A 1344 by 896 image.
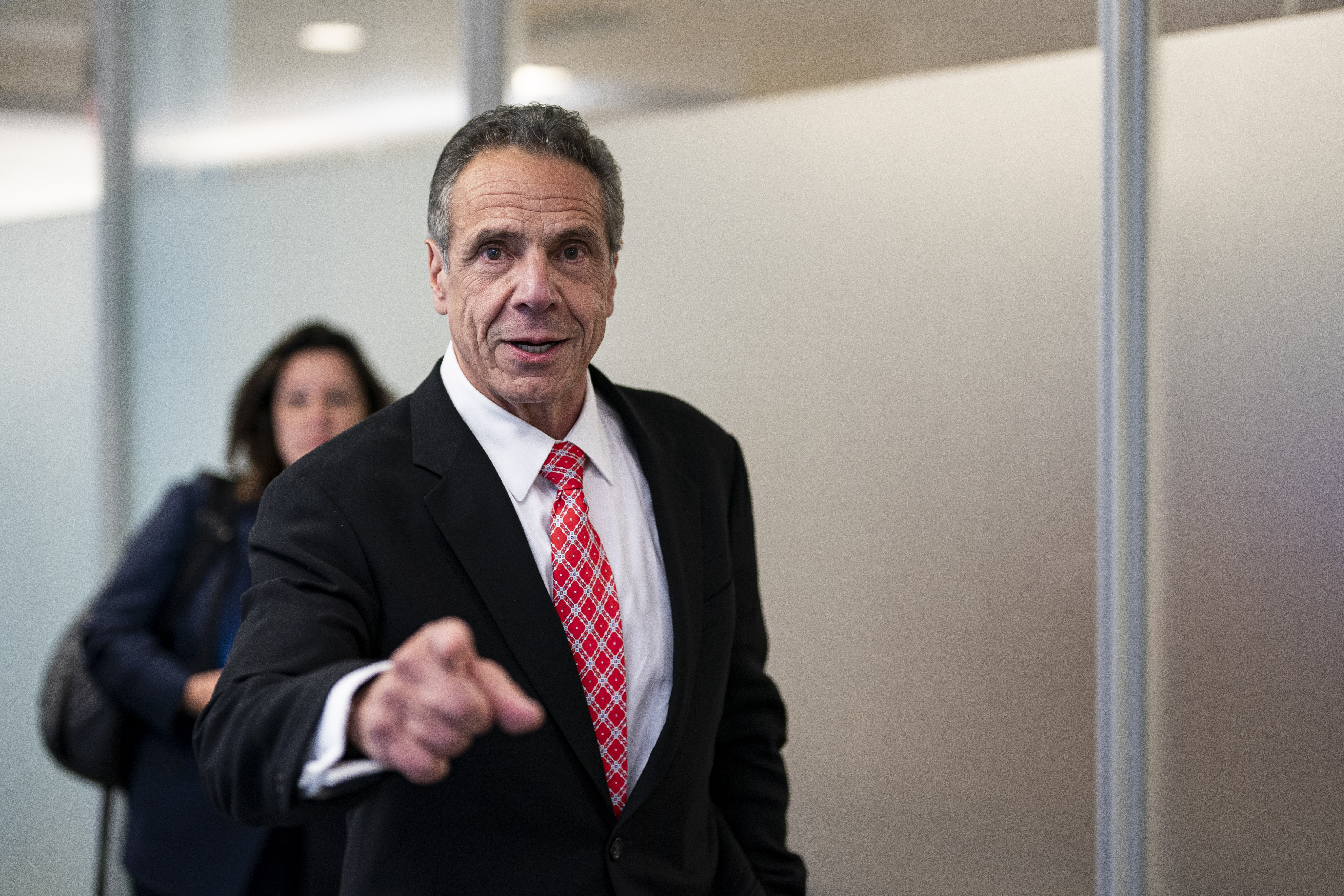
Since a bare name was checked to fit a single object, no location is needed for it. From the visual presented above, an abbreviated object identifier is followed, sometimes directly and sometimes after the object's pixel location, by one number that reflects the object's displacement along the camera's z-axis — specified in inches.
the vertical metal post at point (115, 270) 177.8
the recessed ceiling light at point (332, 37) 148.7
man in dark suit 57.1
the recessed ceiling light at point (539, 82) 121.8
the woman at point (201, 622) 107.9
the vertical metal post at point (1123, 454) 89.4
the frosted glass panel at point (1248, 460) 82.9
